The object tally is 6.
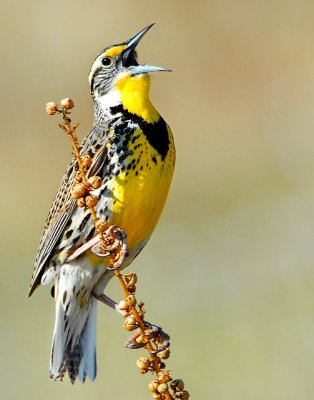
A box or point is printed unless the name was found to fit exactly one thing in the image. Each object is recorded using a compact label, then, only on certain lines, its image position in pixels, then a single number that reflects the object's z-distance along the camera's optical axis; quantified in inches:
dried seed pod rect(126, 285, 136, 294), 252.5
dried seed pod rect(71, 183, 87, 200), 246.5
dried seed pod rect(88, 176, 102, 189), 247.0
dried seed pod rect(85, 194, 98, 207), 245.7
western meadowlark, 311.6
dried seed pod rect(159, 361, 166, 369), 245.9
